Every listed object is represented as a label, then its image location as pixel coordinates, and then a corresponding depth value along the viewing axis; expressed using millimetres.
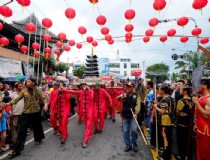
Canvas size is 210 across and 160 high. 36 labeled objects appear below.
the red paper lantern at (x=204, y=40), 8697
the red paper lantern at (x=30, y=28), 7647
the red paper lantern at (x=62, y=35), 8440
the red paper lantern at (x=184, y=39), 8933
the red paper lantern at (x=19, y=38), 8895
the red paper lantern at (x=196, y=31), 7802
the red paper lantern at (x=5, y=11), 6095
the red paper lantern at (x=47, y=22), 7187
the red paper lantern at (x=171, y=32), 7912
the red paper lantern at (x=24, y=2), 5666
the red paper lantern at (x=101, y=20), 7023
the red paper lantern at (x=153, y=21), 7276
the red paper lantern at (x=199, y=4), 5653
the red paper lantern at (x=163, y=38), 8899
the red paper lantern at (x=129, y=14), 6608
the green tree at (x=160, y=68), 57656
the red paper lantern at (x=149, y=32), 8166
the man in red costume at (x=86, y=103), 4566
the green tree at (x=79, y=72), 34980
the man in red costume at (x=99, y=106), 5566
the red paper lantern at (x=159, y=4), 5834
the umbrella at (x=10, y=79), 10027
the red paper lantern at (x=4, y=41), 8777
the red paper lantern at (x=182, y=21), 7076
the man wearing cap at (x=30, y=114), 3750
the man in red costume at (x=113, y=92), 8347
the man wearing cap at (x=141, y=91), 5849
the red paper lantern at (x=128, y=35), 8706
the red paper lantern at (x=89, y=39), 9239
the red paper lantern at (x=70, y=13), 6390
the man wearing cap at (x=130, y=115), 3938
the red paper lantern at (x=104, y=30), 8061
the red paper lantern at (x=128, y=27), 7817
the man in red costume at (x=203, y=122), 2510
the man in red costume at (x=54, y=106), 4839
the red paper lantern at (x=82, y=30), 7971
